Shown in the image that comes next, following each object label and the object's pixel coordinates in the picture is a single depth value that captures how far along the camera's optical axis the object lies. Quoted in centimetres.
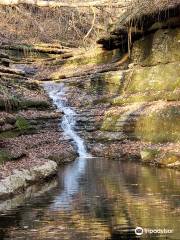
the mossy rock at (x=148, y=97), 2192
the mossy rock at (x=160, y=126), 1973
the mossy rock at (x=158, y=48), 2522
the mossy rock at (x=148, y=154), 1795
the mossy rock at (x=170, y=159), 1675
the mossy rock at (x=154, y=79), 2350
